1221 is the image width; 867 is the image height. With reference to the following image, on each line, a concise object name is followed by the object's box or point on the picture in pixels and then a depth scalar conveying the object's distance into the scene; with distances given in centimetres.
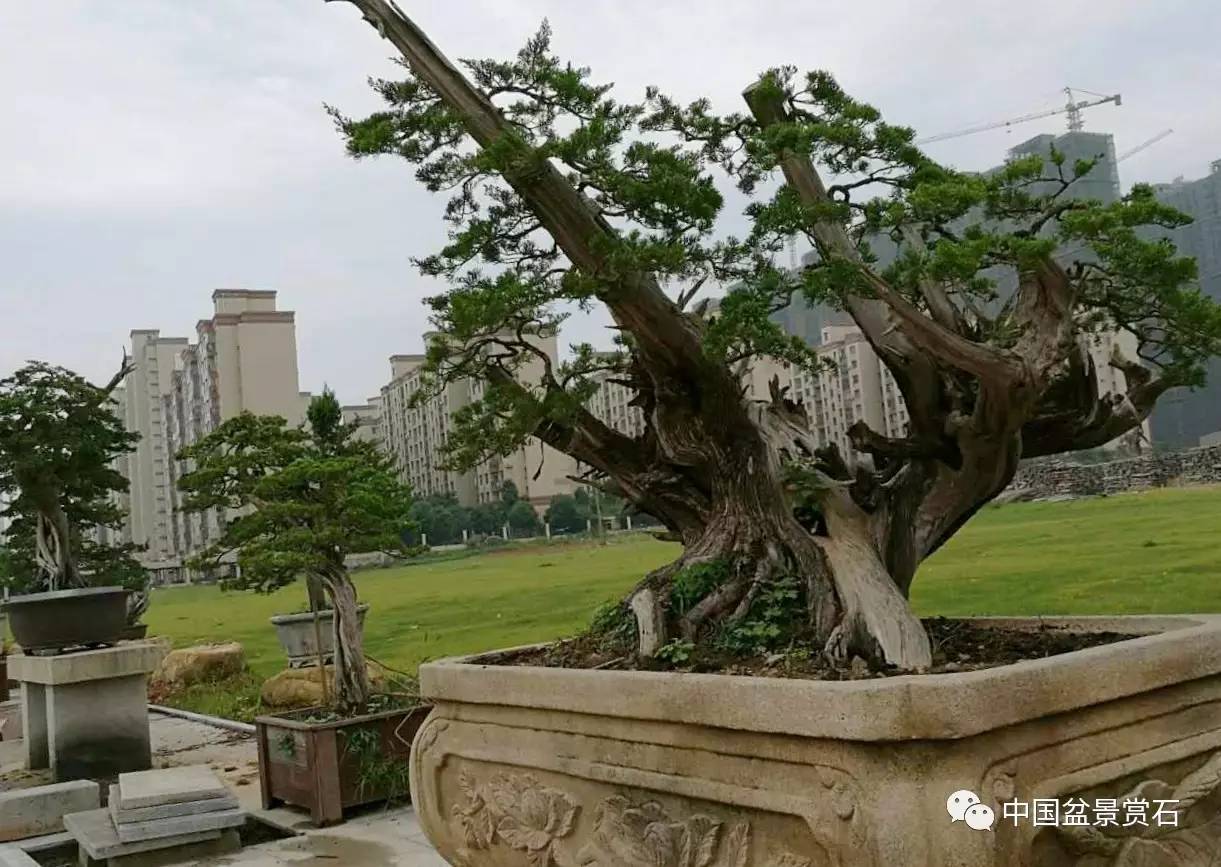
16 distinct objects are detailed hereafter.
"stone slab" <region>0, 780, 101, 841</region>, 355
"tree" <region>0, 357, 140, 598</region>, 526
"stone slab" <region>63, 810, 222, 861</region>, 303
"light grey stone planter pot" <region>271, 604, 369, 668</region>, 592
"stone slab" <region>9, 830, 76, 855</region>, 335
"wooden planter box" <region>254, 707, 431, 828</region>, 335
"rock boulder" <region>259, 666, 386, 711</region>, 521
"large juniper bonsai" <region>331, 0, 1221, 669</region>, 203
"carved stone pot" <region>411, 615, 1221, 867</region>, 143
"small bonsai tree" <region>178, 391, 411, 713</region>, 364
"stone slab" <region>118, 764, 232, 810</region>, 314
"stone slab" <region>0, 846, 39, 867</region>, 310
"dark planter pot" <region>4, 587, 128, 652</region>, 461
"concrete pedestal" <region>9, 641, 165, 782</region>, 446
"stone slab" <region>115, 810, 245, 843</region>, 306
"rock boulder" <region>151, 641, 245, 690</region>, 689
